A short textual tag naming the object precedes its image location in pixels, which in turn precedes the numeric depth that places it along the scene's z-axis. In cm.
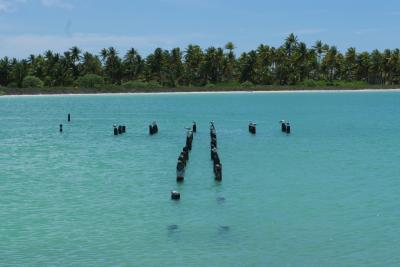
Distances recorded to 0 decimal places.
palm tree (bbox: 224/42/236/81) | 18425
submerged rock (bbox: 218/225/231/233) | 2046
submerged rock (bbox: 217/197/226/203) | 2539
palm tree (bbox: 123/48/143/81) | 17838
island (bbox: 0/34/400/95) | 17138
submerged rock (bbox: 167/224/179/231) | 2098
